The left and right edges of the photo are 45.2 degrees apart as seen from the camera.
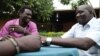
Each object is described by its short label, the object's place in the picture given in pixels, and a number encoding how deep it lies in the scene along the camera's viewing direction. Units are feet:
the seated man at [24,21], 4.25
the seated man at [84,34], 2.72
